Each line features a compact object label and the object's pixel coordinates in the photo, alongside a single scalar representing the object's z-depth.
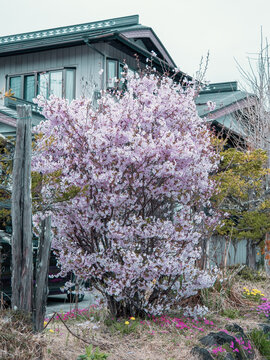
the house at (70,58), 17.92
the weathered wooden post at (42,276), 5.79
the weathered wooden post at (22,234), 5.44
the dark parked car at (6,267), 9.78
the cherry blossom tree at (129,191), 6.91
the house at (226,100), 18.30
